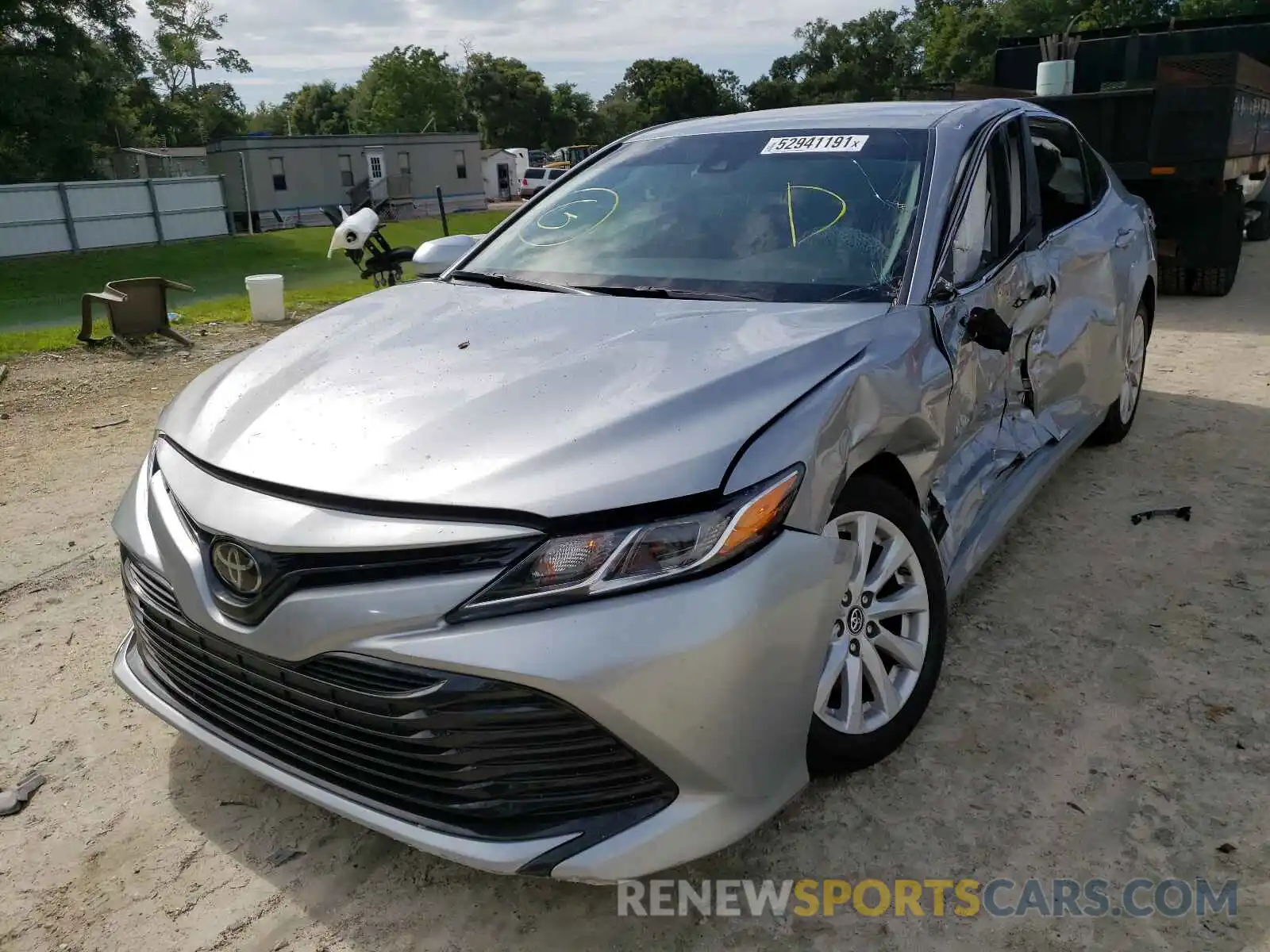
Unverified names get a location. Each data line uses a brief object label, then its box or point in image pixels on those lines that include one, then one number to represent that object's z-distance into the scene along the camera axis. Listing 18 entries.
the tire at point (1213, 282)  9.41
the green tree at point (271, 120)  110.38
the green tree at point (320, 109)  93.25
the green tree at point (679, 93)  83.00
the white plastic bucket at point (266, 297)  10.63
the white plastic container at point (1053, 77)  11.12
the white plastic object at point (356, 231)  11.04
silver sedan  1.92
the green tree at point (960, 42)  65.94
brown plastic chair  9.02
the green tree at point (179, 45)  68.12
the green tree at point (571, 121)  87.25
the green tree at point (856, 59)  87.81
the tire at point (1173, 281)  9.52
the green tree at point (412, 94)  73.12
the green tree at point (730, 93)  88.44
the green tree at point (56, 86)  31.61
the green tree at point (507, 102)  84.50
